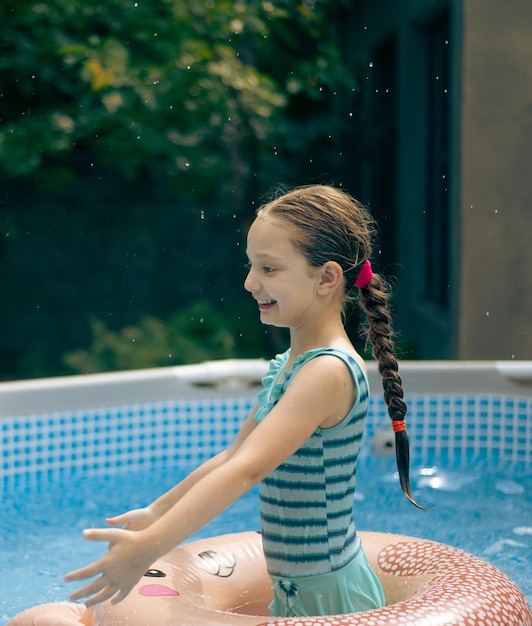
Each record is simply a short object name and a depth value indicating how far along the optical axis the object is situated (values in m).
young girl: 2.07
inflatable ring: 2.12
